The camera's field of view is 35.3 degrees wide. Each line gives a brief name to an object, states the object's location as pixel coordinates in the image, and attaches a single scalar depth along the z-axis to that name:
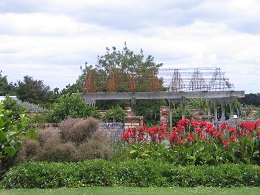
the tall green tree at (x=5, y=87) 43.22
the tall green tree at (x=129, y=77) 20.08
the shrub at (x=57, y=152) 9.20
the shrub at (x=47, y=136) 9.43
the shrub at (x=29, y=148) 9.18
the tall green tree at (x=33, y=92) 39.47
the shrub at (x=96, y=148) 9.20
